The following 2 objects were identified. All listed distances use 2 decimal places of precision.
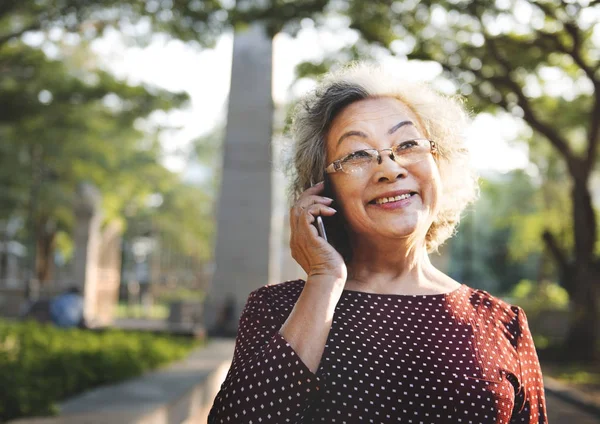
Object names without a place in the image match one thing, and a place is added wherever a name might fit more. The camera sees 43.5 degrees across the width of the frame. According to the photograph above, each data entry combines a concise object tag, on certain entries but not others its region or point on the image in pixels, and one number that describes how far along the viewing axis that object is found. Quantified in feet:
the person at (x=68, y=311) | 46.80
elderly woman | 5.54
